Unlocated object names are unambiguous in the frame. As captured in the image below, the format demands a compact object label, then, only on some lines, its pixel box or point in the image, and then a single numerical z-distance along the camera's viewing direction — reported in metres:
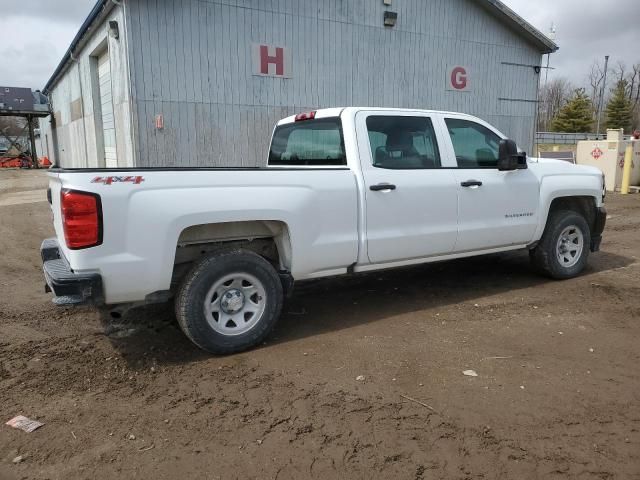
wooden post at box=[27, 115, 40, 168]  33.59
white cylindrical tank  15.85
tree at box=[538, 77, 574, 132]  79.81
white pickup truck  3.57
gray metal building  10.76
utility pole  57.00
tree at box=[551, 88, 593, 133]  53.88
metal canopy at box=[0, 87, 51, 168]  30.61
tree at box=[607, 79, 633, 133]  55.09
